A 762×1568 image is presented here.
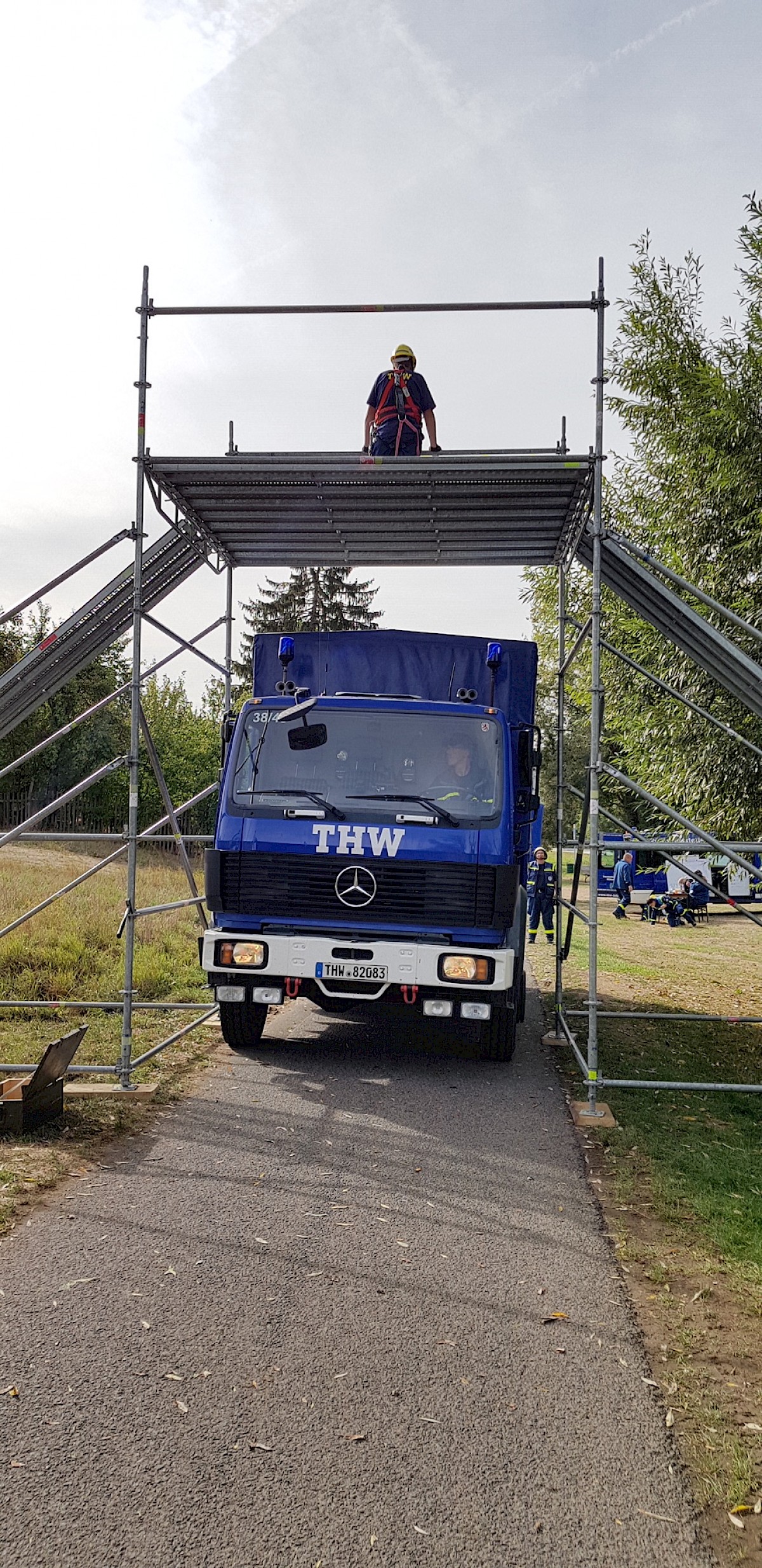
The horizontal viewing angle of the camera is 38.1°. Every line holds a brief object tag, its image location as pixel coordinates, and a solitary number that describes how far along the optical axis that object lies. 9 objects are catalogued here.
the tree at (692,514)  10.69
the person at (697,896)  24.08
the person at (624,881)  25.94
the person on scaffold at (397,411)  8.23
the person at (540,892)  15.40
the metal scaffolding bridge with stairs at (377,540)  6.77
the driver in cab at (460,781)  7.37
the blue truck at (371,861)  7.06
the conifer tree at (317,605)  49.00
